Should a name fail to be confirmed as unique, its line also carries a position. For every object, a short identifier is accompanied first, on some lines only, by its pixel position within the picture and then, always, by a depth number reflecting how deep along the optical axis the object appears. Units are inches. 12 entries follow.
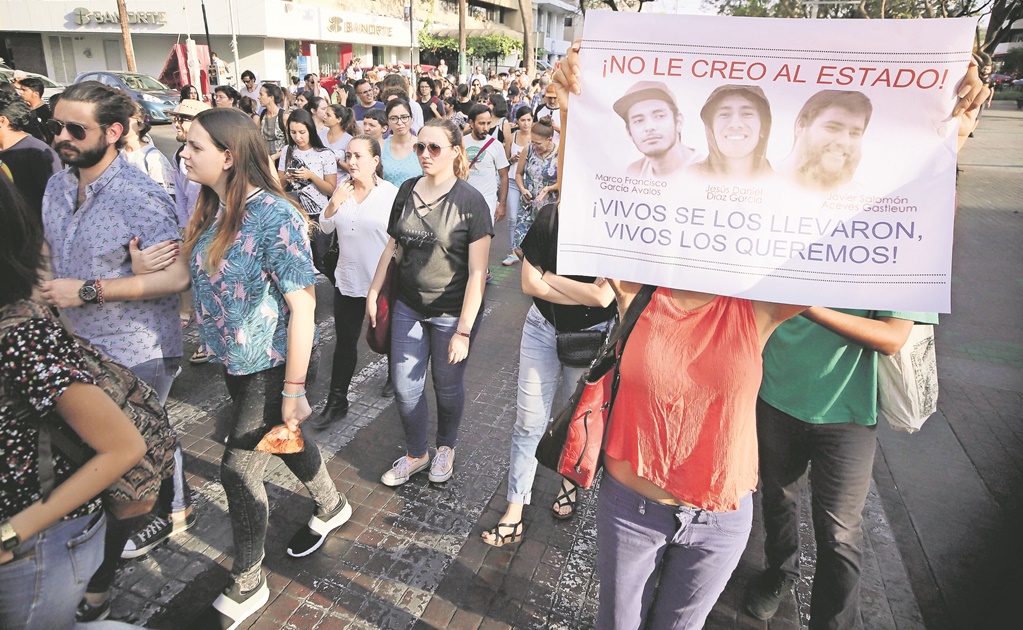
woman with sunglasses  134.8
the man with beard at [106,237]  104.7
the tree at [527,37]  1253.7
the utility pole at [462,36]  1248.8
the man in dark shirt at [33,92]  265.6
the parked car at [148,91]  796.0
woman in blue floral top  98.6
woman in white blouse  168.1
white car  696.4
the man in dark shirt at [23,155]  172.9
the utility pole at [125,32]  957.4
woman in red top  70.3
